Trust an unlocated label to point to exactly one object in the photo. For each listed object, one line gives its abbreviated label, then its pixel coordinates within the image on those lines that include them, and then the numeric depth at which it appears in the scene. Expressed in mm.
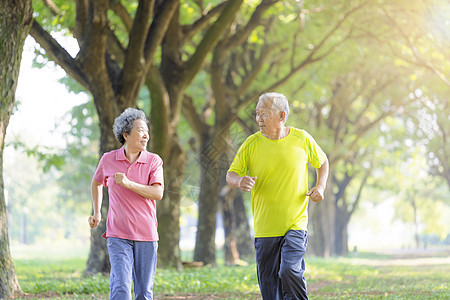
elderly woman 9785
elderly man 10325
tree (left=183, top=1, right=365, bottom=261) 34551
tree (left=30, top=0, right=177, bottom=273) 22029
